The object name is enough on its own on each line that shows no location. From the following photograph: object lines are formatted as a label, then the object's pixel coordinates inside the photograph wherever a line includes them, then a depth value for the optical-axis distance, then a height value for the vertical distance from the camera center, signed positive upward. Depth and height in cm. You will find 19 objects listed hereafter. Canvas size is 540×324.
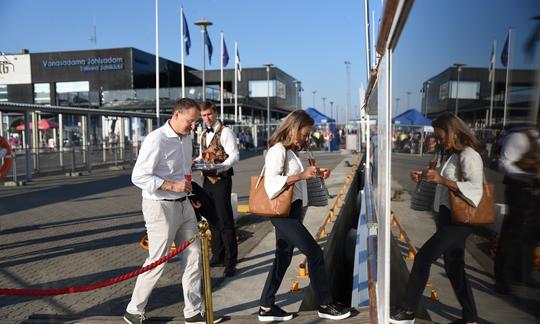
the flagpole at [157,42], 2423 +477
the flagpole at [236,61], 3539 +552
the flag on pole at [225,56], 3281 +542
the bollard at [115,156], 2239 -109
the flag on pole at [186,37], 2600 +536
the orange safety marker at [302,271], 524 -155
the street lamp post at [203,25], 2540 +602
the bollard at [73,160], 1908 -107
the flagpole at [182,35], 2567 +541
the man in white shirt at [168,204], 365 -57
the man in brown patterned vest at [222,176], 546 -50
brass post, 338 -112
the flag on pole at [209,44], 2927 +563
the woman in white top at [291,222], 370 -72
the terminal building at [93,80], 4156 +549
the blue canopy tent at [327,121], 3186 +88
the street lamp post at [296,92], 6818 +603
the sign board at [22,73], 3891 +566
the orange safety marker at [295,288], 481 -160
